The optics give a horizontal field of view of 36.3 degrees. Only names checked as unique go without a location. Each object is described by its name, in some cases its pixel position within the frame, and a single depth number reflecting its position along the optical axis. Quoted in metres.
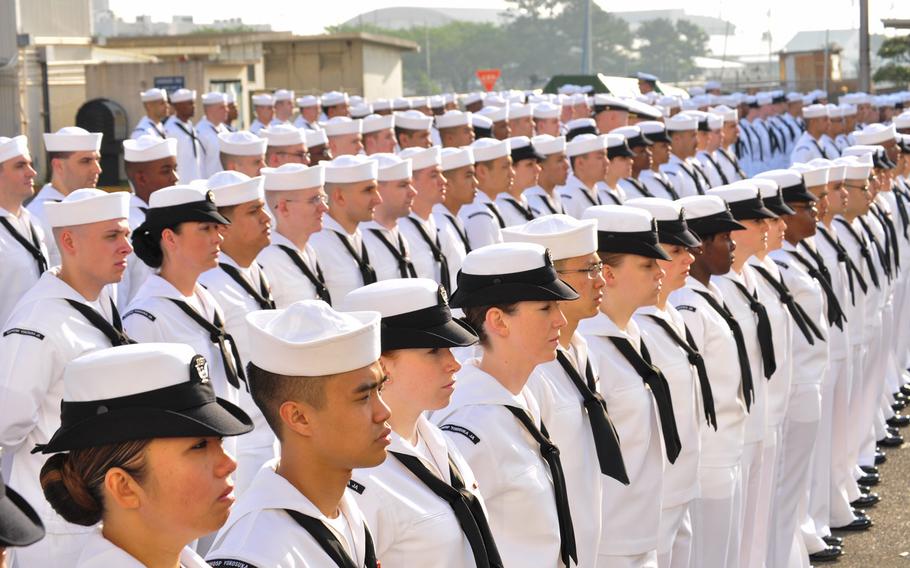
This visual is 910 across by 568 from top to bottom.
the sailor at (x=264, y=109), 19.62
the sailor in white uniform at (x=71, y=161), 9.65
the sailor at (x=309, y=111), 19.67
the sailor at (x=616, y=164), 12.73
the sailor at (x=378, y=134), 13.51
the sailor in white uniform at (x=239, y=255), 6.84
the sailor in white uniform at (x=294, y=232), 7.75
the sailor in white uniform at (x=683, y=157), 14.49
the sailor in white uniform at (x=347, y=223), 8.48
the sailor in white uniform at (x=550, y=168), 11.93
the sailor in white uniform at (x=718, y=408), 6.42
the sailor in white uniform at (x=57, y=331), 5.28
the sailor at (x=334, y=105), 19.56
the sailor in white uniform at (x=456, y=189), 10.08
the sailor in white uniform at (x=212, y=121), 16.97
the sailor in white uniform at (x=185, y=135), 16.05
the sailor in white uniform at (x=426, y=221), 9.38
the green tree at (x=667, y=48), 142.62
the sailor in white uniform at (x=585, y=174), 12.26
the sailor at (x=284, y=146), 11.33
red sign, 44.74
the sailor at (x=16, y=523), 2.37
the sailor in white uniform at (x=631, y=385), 5.42
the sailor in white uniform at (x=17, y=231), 8.36
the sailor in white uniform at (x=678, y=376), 5.90
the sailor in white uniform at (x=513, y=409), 4.48
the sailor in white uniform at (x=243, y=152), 10.19
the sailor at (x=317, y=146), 13.11
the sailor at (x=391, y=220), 8.90
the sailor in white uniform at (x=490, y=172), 10.67
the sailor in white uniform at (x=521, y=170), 11.19
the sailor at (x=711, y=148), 15.64
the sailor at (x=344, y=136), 13.15
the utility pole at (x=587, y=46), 52.88
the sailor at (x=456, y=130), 14.17
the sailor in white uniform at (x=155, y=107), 16.88
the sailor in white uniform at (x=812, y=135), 18.48
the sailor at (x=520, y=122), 15.89
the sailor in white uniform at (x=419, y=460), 3.83
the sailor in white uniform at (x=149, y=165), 9.42
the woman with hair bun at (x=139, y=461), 3.02
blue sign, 25.83
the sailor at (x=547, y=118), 16.38
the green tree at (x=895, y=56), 43.00
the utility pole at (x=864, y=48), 31.56
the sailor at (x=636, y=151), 13.30
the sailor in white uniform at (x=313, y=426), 3.33
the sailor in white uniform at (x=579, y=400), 4.96
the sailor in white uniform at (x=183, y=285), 6.16
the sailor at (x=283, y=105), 20.05
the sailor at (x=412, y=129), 14.41
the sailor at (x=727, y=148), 16.23
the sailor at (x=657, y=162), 13.65
